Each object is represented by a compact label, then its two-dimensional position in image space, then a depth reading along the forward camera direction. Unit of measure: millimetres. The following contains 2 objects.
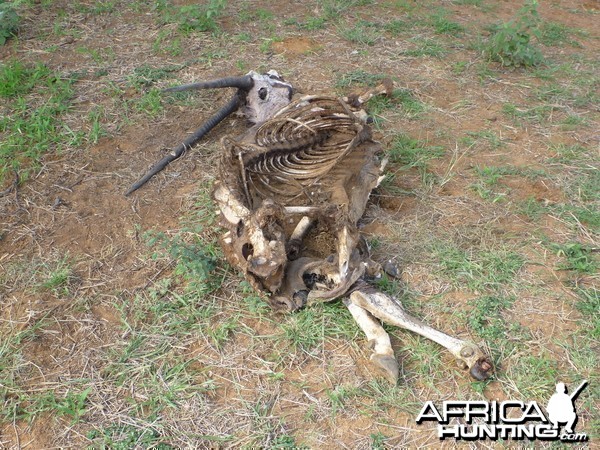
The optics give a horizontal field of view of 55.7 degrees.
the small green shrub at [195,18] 5453
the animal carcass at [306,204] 2709
